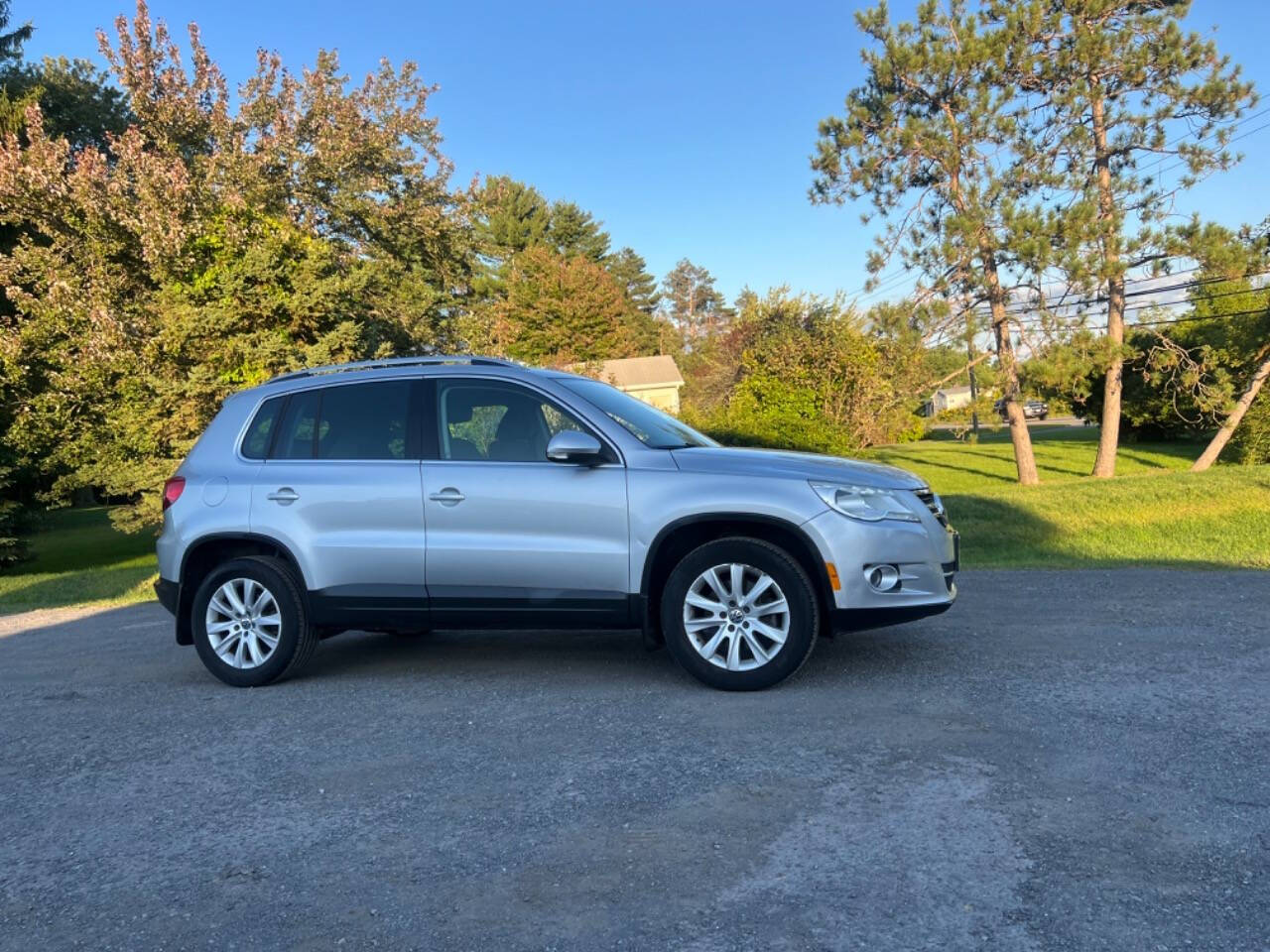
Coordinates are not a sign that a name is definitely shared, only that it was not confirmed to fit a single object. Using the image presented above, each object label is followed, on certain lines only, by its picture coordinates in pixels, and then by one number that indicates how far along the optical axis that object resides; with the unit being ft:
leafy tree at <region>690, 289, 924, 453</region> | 66.23
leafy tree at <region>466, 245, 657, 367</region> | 163.53
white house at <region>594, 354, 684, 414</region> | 167.73
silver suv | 16.94
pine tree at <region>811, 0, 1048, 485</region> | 70.49
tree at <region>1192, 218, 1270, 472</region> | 70.44
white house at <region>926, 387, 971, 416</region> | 243.54
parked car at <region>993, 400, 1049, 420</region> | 80.48
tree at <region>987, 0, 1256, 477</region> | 69.05
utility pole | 75.51
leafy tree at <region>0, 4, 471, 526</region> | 46.83
